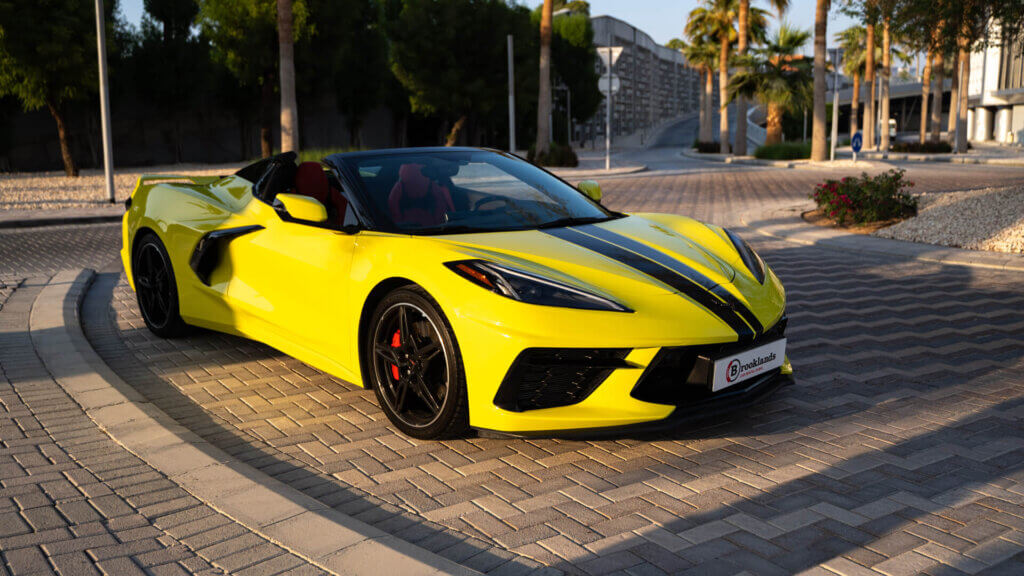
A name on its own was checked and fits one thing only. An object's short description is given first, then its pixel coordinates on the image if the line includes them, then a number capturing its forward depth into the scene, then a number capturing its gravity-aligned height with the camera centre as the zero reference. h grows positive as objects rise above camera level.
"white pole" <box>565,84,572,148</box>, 66.50 +4.77
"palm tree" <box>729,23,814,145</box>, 44.06 +4.04
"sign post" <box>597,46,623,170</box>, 26.66 +3.10
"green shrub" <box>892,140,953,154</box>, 46.38 +0.98
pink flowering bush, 12.91 -0.50
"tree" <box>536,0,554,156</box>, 32.97 +3.46
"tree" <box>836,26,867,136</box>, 71.00 +9.64
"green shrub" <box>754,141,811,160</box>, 42.41 +0.76
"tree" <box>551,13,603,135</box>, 68.19 +8.47
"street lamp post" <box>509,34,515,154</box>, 32.74 +2.02
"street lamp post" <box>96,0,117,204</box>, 18.62 +1.57
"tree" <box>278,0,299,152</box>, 21.42 +2.20
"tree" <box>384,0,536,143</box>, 40.91 +5.51
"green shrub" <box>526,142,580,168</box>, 36.22 +0.44
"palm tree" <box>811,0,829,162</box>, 33.12 +3.96
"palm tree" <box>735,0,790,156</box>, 45.25 +6.27
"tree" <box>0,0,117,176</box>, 25.34 +3.44
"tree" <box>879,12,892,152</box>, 45.50 +4.54
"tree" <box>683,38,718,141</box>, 59.47 +7.54
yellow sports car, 3.74 -0.59
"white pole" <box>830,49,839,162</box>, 35.24 +3.82
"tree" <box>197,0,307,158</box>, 34.78 +5.31
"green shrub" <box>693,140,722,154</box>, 57.25 +1.25
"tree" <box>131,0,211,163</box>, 40.78 +5.30
